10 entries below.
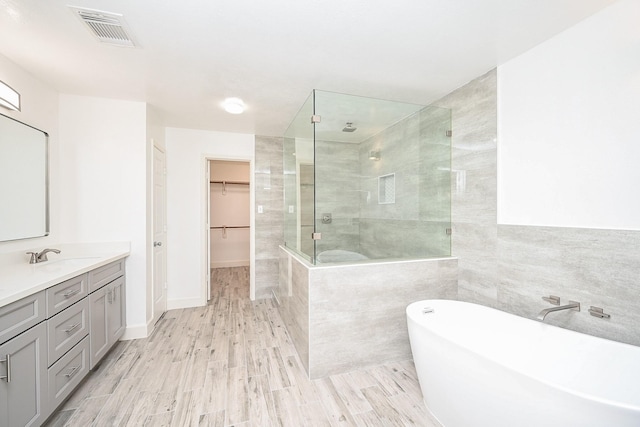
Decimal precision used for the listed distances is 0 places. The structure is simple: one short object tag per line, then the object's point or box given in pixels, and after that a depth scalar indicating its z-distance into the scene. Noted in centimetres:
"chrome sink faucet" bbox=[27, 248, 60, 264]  202
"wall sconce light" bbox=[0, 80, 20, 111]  178
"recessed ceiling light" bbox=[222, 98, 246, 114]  264
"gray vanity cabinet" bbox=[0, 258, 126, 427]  127
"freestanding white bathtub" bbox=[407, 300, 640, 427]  101
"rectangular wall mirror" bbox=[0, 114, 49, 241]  184
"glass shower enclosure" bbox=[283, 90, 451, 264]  240
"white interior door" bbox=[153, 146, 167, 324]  303
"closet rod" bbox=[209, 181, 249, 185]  593
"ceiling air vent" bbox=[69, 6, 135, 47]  146
